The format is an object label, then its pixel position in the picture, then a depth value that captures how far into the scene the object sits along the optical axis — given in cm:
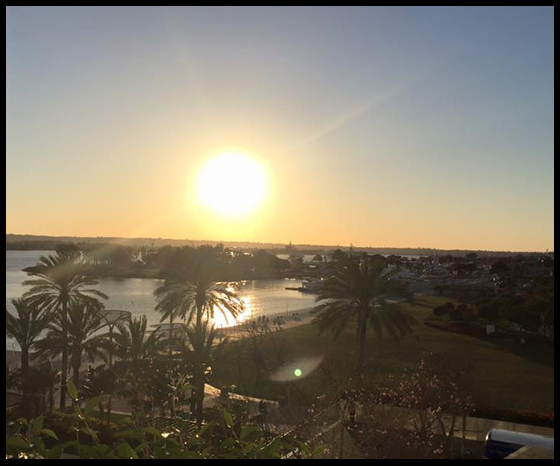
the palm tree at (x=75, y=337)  1975
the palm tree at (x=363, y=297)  2133
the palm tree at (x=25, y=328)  1948
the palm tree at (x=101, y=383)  1805
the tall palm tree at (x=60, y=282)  2159
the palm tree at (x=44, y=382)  1977
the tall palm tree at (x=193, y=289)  2417
